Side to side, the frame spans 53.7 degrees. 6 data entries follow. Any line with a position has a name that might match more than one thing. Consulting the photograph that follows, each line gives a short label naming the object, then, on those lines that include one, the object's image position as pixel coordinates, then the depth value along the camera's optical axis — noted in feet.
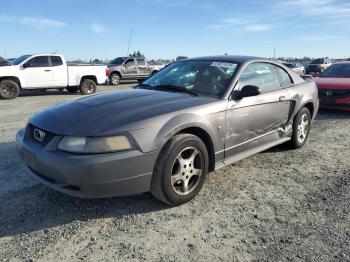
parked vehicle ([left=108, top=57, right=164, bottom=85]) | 68.95
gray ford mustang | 10.20
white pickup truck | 42.98
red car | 28.81
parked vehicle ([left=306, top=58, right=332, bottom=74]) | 101.55
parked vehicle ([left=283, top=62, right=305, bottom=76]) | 92.27
